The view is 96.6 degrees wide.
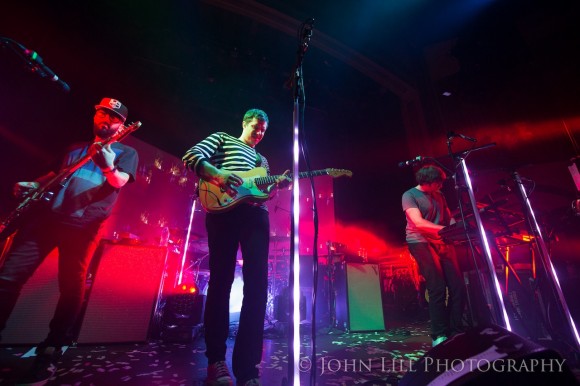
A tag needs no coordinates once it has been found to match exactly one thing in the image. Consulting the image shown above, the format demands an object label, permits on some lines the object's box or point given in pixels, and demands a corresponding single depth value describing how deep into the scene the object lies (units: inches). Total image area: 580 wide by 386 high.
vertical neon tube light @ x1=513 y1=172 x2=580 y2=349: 91.4
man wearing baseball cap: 85.3
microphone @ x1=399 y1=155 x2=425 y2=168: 117.3
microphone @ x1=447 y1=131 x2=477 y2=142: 120.2
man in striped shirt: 72.1
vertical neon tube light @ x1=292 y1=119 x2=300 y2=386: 49.6
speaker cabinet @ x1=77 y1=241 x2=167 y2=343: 133.6
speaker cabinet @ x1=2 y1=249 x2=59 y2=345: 124.4
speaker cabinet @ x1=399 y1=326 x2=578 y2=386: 38.8
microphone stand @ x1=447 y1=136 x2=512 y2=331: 89.1
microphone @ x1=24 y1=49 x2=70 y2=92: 81.8
